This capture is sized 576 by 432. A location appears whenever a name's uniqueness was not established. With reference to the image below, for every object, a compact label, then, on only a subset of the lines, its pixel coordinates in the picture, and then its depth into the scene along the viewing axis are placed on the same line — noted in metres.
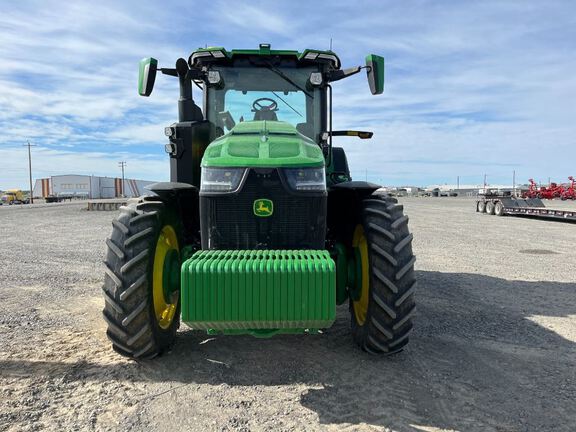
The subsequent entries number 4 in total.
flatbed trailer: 19.38
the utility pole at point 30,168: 73.25
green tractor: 3.14
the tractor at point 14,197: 67.69
